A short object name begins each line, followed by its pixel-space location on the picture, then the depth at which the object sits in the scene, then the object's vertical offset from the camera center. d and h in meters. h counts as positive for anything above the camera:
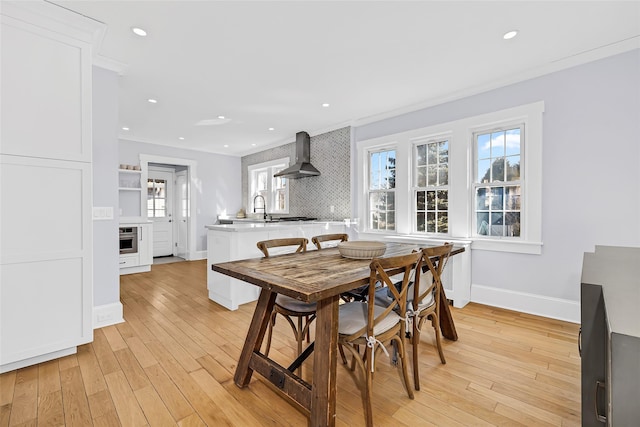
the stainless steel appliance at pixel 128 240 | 5.09 -0.51
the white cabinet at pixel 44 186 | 1.99 +0.18
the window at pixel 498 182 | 3.28 +0.33
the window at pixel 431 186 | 3.87 +0.34
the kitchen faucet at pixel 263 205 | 6.48 +0.14
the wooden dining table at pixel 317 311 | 1.42 -0.56
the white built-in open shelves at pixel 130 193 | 5.58 +0.35
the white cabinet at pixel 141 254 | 5.13 -0.77
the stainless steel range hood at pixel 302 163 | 5.21 +0.89
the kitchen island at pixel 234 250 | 3.31 -0.46
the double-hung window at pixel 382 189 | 4.47 +0.33
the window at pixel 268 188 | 6.30 +0.53
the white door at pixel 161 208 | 6.82 +0.07
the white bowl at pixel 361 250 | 2.10 -0.28
